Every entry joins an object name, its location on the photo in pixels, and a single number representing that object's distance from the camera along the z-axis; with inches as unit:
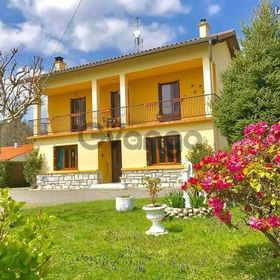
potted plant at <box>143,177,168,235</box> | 210.0
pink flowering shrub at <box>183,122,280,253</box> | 120.5
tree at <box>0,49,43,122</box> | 334.1
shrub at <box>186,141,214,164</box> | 480.2
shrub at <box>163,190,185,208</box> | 275.7
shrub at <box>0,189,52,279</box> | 47.5
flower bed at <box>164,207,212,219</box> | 257.9
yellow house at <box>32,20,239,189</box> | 524.7
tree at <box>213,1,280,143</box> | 398.0
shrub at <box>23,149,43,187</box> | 647.2
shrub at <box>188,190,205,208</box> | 266.0
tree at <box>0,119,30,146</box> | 1573.5
